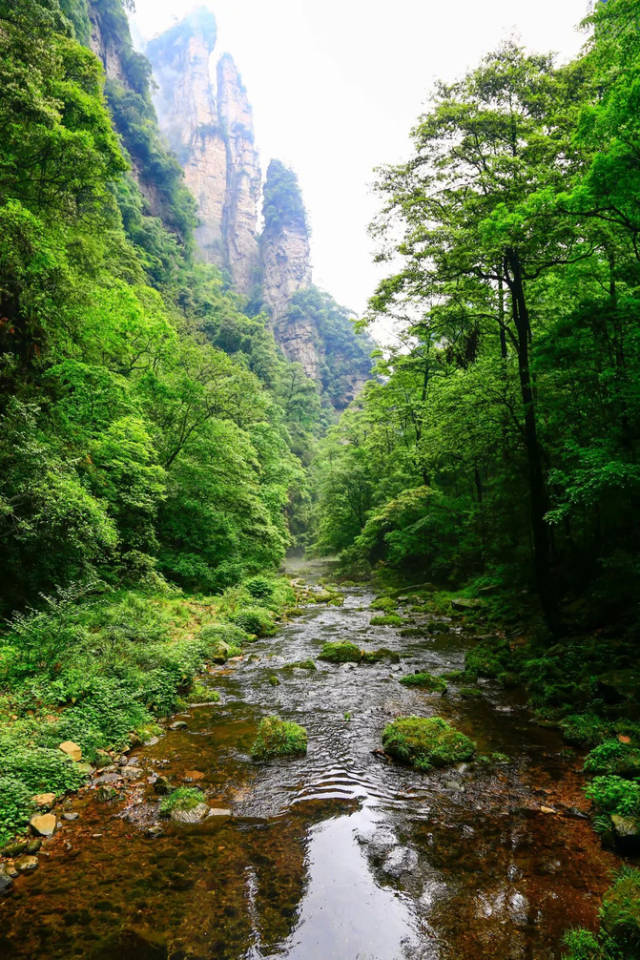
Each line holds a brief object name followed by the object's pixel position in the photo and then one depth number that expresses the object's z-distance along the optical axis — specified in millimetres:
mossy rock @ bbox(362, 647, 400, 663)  10133
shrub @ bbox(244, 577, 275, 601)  16766
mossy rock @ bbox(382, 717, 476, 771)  5586
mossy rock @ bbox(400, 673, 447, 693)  8148
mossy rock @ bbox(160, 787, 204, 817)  4700
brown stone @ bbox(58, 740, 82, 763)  5293
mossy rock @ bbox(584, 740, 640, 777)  4711
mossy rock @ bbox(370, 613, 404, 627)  14094
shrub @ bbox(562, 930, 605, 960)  2871
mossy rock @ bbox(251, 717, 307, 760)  5961
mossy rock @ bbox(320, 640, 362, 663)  10180
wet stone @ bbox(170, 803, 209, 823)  4598
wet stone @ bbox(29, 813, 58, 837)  4199
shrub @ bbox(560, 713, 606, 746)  5793
